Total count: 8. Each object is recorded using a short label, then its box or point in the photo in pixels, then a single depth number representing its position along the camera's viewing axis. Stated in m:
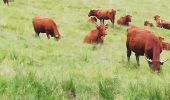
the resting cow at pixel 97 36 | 22.09
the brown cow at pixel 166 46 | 25.85
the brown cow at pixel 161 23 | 37.72
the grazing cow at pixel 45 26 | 21.03
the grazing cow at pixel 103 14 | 32.09
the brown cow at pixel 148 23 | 34.92
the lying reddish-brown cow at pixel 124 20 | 32.51
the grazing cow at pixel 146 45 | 14.38
